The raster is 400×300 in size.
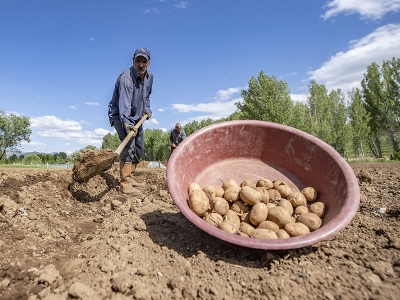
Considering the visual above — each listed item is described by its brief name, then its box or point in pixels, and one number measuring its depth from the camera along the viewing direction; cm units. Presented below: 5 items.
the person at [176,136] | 963
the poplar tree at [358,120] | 3144
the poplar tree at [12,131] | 3972
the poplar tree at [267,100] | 2480
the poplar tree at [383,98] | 2950
